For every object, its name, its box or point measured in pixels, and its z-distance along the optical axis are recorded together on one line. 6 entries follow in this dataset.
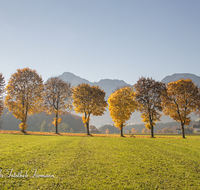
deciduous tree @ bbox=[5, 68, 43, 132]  42.00
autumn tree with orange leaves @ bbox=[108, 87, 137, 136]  45.72
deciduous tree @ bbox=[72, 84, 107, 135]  49.66
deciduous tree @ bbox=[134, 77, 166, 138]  45.81
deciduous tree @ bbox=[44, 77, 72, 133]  49.25
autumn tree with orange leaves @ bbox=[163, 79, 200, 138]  43.31
